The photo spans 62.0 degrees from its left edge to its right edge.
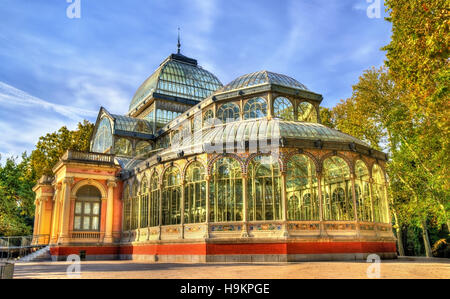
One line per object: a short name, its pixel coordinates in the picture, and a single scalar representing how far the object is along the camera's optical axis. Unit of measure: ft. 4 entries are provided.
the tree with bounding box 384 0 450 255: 42.14
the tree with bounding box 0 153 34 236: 138.10
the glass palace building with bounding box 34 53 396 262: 63.72
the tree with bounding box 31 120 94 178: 132.46
